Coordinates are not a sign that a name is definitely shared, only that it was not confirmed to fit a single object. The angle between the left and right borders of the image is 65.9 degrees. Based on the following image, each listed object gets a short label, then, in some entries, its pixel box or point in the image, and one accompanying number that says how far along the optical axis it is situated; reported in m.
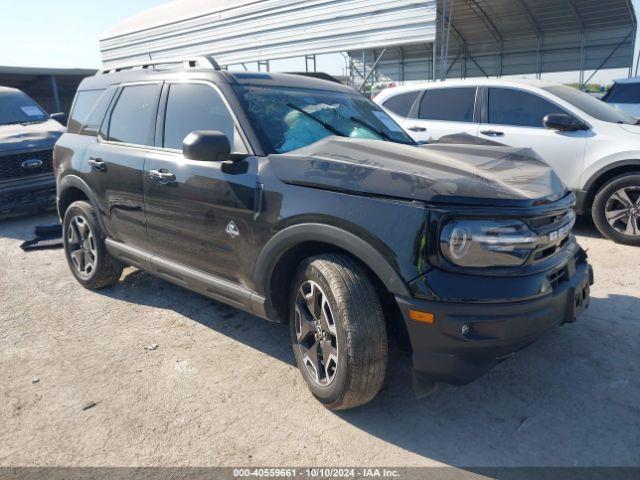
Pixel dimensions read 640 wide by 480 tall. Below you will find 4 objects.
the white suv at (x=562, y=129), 5.52
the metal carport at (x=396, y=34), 11.74
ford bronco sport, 2.24
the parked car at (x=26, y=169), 7.24
